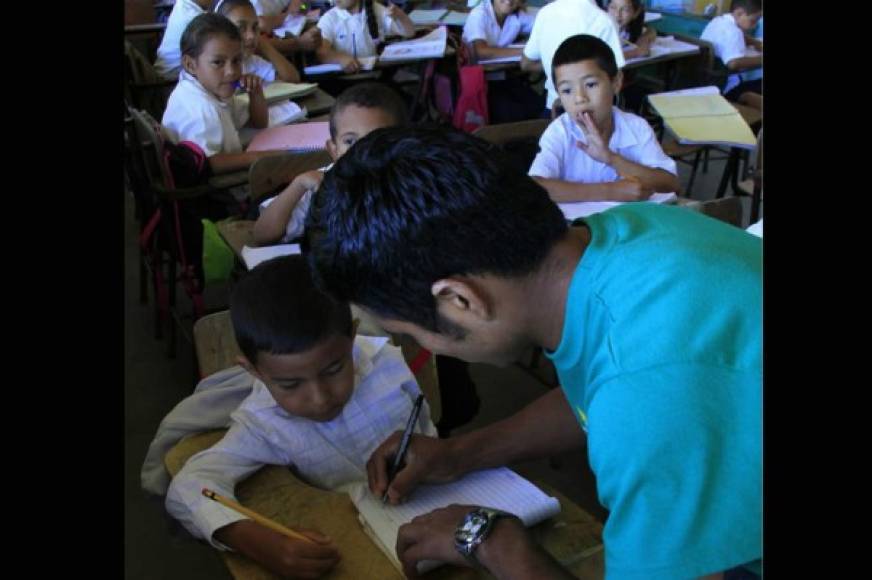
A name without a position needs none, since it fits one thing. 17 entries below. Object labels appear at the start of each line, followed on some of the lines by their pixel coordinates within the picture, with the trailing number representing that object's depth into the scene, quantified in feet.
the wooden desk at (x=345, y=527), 3.63
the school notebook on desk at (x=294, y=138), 9.93
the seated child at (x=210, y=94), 9.82
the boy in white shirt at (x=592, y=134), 8.77
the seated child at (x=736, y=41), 15.97
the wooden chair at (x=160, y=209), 8.89
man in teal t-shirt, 2.47
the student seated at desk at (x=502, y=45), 15.83
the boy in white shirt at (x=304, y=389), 4.40
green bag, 8.13
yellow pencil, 3.65
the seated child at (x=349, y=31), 16.14
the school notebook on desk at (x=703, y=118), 11.26
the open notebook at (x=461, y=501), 3.76
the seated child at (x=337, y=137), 7.52
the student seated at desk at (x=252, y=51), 12.84
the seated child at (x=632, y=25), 16.24
